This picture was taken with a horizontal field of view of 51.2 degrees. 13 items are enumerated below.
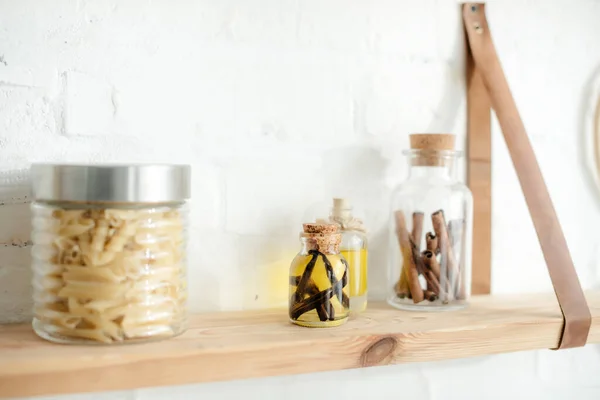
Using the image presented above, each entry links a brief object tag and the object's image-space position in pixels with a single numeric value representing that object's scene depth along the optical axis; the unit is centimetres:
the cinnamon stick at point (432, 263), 84
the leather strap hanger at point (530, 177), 82
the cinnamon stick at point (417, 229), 86
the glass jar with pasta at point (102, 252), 61
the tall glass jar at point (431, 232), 84
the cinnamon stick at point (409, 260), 84
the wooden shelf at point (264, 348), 57
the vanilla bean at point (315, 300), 72
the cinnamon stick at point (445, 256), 84
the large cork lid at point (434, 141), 85
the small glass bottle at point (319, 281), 72
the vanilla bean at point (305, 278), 72
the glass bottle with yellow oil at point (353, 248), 80
